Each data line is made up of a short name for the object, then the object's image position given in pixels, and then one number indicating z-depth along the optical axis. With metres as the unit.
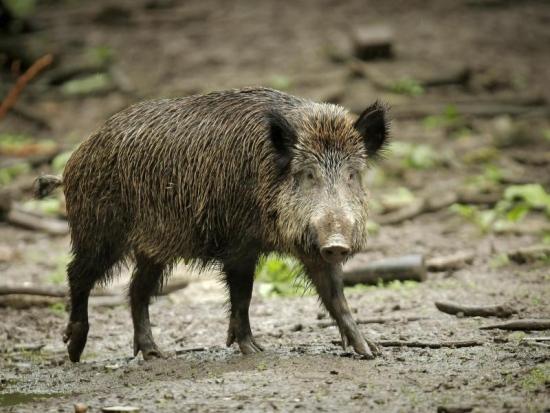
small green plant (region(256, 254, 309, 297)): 18.39
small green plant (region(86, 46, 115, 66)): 37.12
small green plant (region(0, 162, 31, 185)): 27.95
